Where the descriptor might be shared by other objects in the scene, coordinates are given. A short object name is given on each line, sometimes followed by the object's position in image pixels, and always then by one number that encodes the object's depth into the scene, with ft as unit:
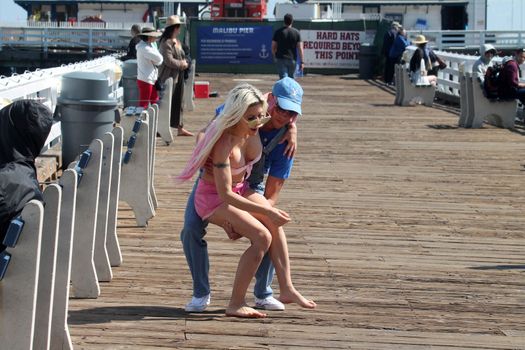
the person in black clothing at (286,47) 84.69
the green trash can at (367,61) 124.16
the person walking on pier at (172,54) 54.70
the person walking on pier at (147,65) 51.85
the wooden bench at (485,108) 64.90
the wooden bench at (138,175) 32.94
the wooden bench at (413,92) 84.17
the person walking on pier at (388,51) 111.34
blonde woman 21.68
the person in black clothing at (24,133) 18.62
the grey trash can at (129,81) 63.62
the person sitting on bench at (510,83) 62.85
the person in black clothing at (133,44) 71.31
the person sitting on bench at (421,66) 82.67
